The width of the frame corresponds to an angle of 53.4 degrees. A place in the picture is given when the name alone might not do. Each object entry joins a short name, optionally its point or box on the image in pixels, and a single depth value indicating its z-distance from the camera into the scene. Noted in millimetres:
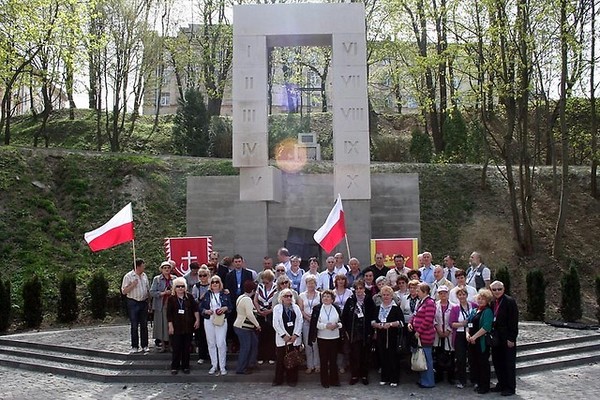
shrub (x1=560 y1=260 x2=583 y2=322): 16031
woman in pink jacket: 9398
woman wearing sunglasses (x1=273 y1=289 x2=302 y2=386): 9445
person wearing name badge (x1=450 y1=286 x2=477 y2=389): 9531
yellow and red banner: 14648
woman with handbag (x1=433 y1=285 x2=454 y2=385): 9555
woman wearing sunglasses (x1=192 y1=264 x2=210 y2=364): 10516
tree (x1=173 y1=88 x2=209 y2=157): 28828
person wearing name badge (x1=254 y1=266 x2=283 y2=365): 10297
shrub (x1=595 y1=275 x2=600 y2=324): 16102
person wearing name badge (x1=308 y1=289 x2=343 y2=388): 9367
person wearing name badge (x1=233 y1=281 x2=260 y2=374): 9930
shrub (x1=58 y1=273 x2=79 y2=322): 16672
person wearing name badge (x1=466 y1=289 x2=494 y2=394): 9180
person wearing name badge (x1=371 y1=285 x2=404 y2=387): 9477
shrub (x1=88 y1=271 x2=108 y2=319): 17047
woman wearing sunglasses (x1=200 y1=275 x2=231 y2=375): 10086
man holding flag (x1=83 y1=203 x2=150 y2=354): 11219
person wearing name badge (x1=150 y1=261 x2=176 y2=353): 11211
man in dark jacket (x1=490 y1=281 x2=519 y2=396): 9094
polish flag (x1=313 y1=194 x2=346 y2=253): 11898
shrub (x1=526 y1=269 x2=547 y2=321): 16297
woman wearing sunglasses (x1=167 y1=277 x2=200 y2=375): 10172
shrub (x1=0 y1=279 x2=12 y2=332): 15711
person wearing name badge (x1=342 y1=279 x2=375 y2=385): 9594
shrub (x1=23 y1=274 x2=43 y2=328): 16234
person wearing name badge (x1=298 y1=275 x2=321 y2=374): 9797
